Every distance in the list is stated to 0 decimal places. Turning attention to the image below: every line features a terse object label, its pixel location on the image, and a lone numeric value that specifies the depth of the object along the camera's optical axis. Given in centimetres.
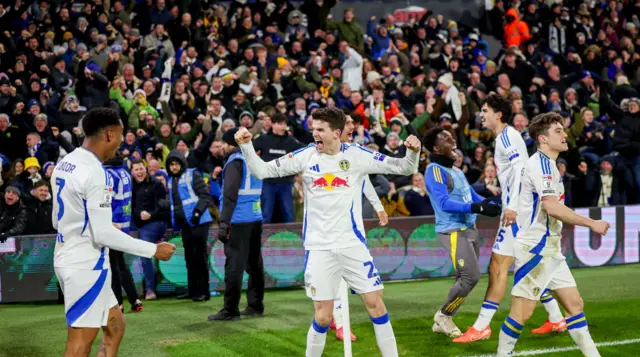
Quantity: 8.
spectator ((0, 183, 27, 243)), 1278
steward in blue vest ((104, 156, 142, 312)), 985
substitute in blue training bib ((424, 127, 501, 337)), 933
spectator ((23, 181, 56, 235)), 1311
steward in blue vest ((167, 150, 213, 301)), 1239
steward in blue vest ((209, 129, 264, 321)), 1054
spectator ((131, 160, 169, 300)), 1300
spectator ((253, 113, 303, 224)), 1402
